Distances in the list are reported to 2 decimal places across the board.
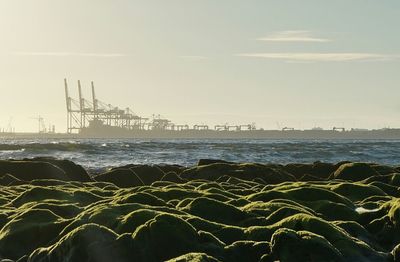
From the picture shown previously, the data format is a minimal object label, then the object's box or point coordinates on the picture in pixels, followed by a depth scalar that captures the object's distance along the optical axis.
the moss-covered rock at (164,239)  10.23
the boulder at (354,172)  25.42
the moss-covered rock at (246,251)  10.26
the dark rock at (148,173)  25.62
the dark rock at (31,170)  23.95
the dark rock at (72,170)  25.30
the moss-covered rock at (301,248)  9.89
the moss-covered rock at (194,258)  8.79
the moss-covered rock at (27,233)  11.52
